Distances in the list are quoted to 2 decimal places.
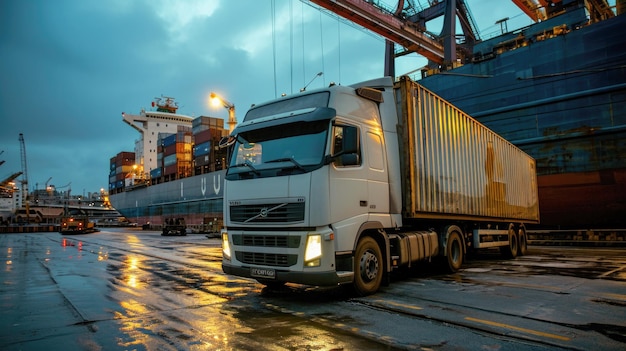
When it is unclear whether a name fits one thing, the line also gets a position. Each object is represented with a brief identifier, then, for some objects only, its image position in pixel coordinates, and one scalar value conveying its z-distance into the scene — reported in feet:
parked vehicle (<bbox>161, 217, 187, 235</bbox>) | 111.14
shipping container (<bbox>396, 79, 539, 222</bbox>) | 24.32
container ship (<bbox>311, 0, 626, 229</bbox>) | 60.08
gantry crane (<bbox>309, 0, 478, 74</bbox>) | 79.10
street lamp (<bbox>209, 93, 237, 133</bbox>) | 86.99
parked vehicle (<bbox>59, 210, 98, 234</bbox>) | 133.08
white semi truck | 18.48
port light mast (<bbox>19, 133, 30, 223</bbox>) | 261.85
